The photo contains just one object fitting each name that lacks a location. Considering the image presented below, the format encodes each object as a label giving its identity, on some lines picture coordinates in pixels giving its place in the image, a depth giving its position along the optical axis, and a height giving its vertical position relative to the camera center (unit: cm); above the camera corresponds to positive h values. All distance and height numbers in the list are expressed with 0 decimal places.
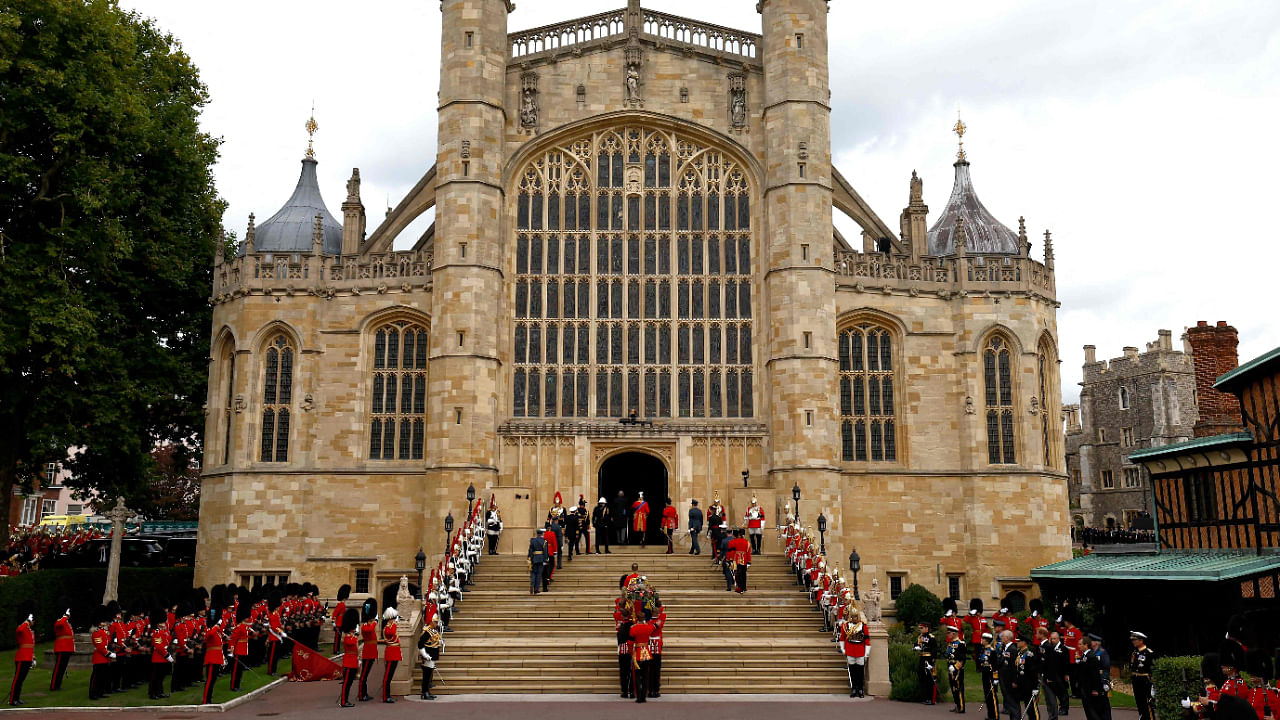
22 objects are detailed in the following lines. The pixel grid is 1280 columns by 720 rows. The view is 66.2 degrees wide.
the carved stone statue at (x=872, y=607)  2042 -159
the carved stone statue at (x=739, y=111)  3338 +1409
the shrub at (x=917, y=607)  2895 -227
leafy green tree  2645 +872
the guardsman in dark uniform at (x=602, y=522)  2697 +23
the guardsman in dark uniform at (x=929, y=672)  1816 -264
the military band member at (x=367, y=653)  1870 -231
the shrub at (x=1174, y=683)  1469 -230
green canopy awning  1920 -83
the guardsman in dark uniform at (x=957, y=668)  1755 -243
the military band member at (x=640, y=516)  2731 +40
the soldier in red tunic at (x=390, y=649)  1853 -221
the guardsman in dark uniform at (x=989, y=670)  1631 -235
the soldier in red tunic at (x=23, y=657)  1761 -224
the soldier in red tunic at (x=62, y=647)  1858 -221
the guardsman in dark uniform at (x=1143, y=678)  1531 -231
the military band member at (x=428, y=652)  1870 -229
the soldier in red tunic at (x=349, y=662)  1811 -241
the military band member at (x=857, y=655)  1919 -241
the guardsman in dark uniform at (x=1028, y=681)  1577 -241
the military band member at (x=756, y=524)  2612 +16
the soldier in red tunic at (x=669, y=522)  2711 +23
